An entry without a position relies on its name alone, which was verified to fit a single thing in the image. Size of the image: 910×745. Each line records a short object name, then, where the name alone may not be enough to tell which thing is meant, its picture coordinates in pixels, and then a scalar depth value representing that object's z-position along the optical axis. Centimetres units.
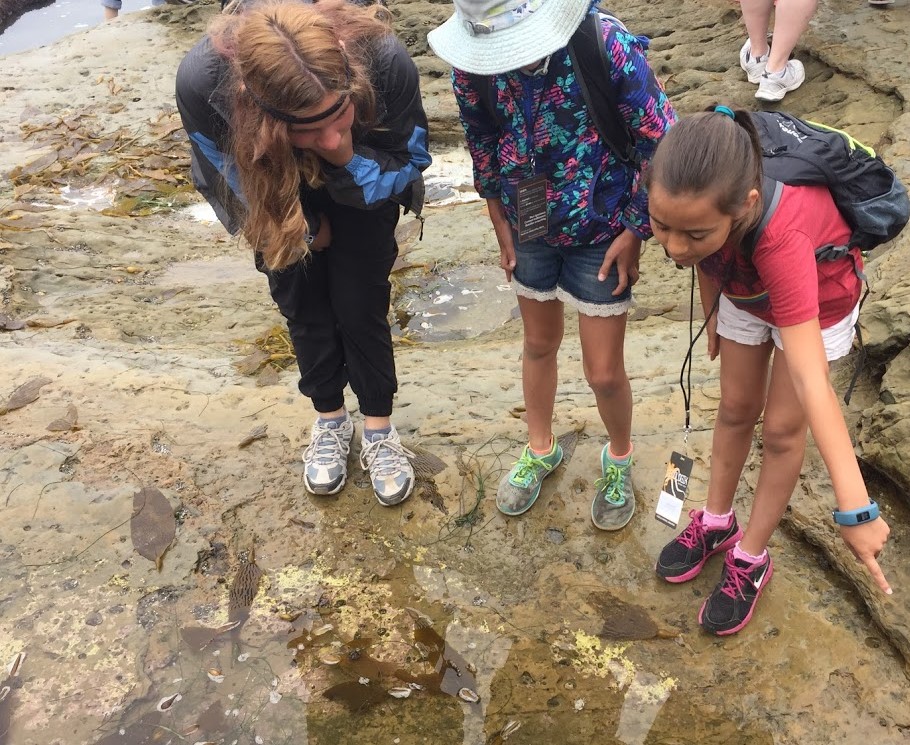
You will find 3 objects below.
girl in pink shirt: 153
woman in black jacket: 178
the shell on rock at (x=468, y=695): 208
